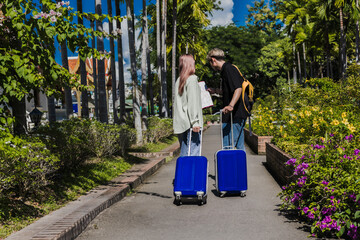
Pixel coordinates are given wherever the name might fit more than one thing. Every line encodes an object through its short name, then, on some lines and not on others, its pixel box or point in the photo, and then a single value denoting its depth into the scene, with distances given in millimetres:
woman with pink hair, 6559
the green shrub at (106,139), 9898
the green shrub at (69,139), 7770
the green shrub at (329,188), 4473
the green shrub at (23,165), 4779
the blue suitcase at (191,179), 6304
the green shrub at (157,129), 17847
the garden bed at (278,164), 7331
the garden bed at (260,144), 13500
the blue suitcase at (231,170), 6723
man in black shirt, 7074
